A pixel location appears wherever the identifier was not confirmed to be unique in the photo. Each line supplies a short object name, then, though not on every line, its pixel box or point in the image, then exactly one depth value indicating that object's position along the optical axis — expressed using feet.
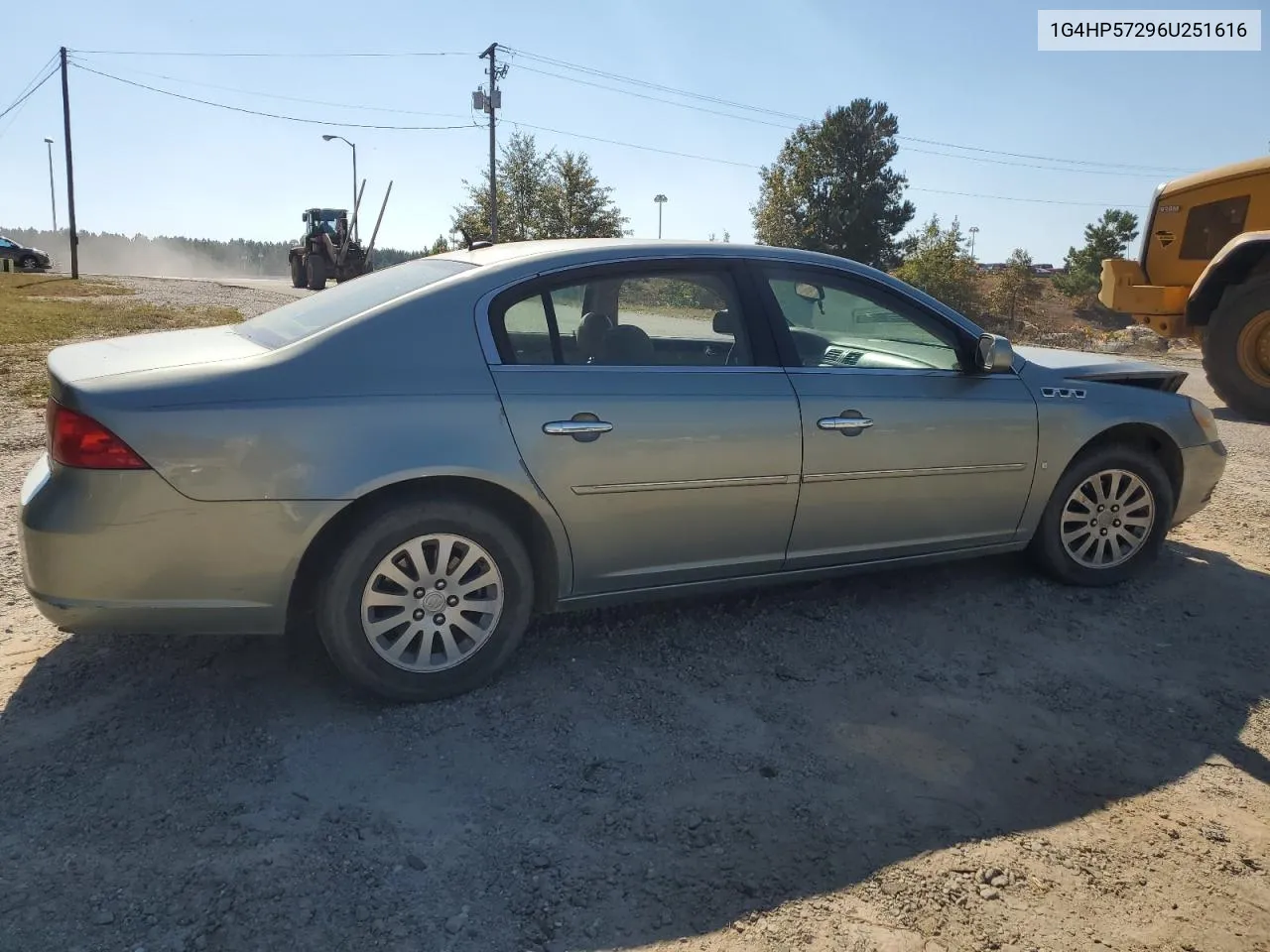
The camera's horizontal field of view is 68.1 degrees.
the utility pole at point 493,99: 116.78
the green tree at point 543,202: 131.13
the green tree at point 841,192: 173.53
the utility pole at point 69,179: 118.01
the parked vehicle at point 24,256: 145.65
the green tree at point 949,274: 101.91
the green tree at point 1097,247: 123.54
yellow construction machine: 29.89
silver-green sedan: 9.39
